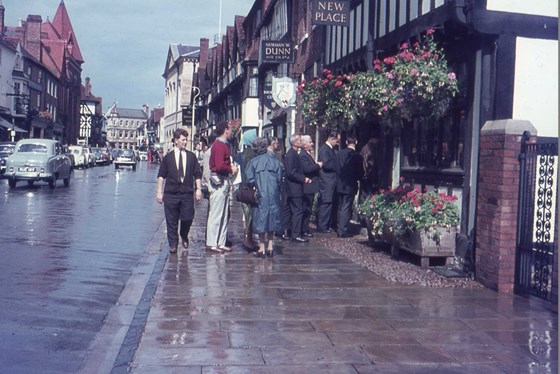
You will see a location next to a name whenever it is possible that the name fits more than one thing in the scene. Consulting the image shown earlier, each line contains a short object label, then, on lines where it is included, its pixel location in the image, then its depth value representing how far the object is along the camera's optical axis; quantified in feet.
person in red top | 36.55
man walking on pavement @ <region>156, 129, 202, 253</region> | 36.04
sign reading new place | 46.55
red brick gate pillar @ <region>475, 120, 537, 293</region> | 26.45
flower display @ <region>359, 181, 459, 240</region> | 30.83
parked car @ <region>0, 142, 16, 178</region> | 121.74
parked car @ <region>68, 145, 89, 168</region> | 191.11
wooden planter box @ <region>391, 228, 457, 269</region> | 31.01
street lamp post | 222.95
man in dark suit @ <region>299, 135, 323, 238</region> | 42.09
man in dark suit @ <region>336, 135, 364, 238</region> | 42.83
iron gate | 25.08
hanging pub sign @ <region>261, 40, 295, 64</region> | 71.61
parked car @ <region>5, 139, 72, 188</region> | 90.58
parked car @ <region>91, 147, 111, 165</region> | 240.16
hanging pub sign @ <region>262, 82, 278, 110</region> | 84.02
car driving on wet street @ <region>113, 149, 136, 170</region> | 201.97
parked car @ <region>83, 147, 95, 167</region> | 202.96
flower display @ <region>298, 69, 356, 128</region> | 38.73
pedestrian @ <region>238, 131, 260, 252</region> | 37.27
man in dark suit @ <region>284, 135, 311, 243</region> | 40.93
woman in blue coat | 34.83
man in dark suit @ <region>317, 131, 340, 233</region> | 43.14
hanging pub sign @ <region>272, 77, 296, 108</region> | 68.03
